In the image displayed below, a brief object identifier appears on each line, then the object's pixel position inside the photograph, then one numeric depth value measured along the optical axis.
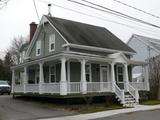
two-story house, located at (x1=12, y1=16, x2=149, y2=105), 20.83
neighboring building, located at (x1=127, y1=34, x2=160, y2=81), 38.88
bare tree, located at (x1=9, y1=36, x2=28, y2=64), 65.91
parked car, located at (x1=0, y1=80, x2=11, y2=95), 33.54
